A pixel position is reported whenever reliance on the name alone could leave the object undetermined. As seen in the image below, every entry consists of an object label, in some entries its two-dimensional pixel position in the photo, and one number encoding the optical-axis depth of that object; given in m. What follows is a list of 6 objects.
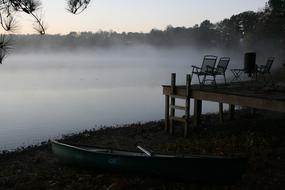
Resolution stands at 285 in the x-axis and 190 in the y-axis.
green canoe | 6.85
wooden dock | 8.88
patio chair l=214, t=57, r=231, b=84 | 12.04
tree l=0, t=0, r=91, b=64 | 6.35
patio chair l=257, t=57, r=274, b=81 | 13.85
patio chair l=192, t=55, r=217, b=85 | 11.77
